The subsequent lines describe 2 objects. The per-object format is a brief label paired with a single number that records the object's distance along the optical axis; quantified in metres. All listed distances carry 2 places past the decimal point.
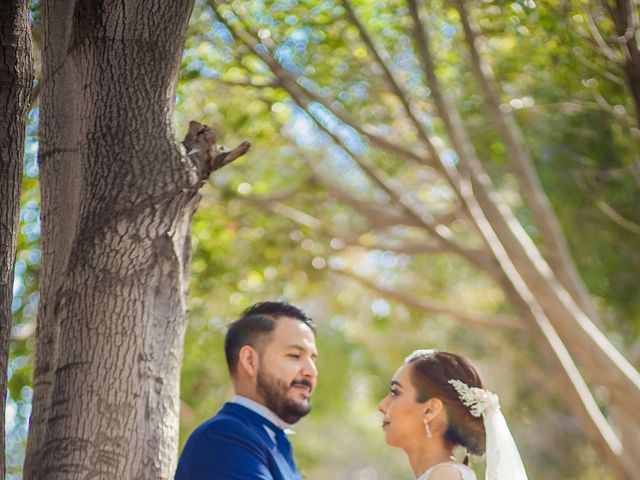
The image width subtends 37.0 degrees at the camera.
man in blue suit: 4.17
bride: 4.23
